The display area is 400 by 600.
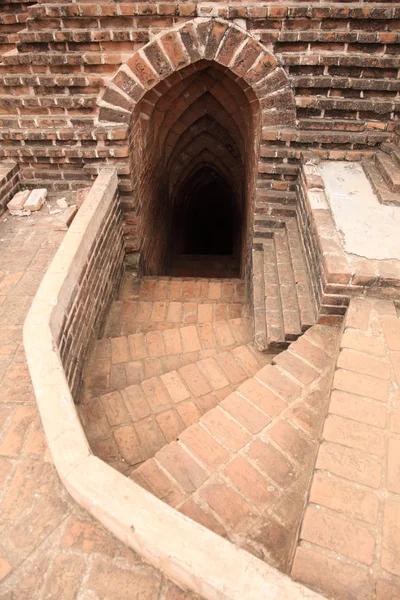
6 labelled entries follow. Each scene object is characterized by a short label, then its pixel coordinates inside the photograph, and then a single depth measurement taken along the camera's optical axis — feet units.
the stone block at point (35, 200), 14.14
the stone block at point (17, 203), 14.20
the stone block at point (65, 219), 13.42
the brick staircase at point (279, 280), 10.58
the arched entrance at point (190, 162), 15.52
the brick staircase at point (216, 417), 6.68
